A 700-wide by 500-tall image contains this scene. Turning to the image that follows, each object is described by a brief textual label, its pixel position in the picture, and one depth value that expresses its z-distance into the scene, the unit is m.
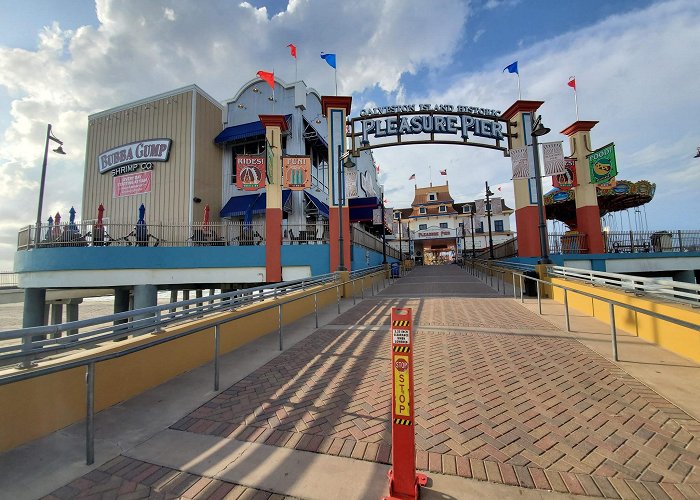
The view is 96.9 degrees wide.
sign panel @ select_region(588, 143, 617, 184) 15.49
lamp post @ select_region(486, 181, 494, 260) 28.52
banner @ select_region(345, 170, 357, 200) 15.56
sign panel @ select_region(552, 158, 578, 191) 16.88
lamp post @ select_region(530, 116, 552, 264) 11.87
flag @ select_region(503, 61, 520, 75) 17.47
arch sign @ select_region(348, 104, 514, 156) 17.05
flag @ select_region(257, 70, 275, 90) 18.75
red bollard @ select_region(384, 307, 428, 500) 2.28
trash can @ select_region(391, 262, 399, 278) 27.27
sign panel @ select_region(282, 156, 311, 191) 14.87
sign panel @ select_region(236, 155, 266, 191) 15.46
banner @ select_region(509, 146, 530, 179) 13.56
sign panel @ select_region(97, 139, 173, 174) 20.27
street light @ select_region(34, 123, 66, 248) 16.64
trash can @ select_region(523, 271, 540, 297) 12.72
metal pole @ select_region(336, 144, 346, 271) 13.77
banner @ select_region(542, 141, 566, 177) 13.13
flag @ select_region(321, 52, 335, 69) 16.58
